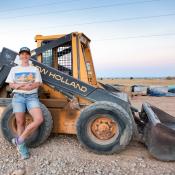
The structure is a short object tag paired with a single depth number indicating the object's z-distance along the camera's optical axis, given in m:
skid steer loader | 5.01
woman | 4.96
